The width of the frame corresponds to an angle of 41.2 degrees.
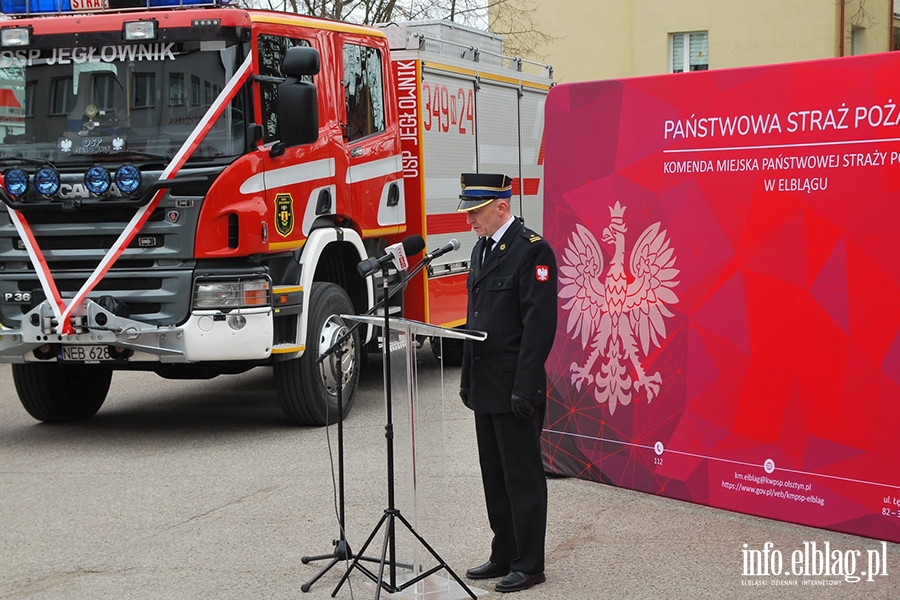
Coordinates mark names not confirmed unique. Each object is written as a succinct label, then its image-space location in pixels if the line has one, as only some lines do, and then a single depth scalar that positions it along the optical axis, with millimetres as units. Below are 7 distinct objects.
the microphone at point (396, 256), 5250
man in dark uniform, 5473
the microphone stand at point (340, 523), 5305
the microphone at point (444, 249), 5277
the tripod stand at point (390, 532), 5262
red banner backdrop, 6133
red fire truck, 8609
